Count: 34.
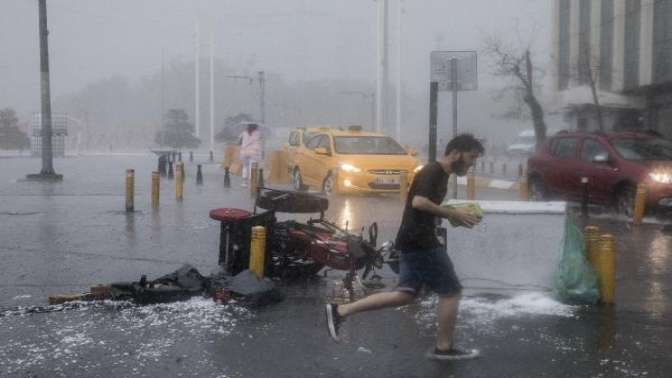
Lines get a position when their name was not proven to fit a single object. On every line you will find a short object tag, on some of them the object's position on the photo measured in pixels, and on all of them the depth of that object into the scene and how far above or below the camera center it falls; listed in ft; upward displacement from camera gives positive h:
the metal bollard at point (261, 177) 60.03 -2.85
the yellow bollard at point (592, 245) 24.13 -3.14
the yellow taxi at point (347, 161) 61.21 -1.72
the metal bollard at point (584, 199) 46.19 -3.39
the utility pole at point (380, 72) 142.72 +11.99
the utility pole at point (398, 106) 179.11 +6.95
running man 18.47 -2.57
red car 46.16 -1.72
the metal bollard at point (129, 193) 48.21 -3.26
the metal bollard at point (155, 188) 51.39 -3.16
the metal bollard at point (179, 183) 58.13 -3.24
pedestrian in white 75.77 -0.73
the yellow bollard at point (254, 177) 64.39 -3.06
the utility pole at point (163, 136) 223.51 +0.40
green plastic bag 23.72 -3.96
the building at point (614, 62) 99.25 +10.34
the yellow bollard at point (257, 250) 25.21 -3.44
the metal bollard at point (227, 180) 74.83 -3.89
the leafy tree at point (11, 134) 218.38 +1.00
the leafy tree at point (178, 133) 226.79 +1.38
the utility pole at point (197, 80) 233.14 +16.48
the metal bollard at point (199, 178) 77.46 -3.79
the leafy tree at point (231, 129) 184.96 +1.95
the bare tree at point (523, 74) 106.32 +9.13
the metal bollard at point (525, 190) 57.26 -3.58
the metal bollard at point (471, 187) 59.00 -3.53
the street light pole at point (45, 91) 80.28 +4.60
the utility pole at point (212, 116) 219.45 +6.01
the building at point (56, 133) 169.41 +0.98
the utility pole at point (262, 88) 153.89 +9.62
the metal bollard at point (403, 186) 59.62 -3.44
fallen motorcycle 25.96 -3.35
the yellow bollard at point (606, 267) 23.80 -3.70
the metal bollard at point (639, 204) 44.39 -3.55
